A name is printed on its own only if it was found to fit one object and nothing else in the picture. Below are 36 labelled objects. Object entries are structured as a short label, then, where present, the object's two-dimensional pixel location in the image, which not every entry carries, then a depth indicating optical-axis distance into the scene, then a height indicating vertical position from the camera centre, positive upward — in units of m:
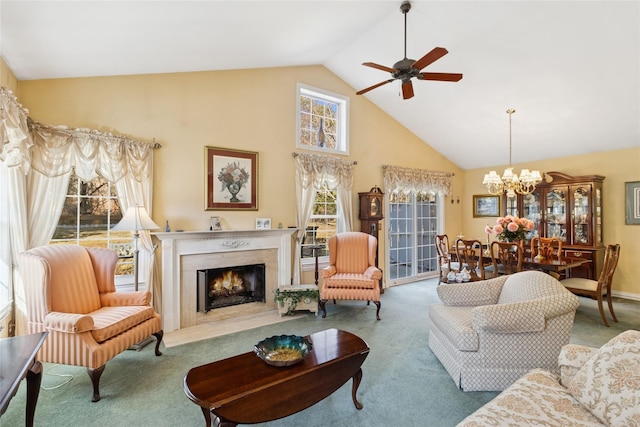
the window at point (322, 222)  4.82 -0.11
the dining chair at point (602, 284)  3.50 -0.88
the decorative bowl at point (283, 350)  1.78 -0.89
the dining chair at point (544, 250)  4.13 -0.51
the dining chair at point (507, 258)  3.83 -0.61
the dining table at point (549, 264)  3.68 -0.63
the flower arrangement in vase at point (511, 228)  4.05 -0.18
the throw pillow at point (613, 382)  1.23 -0.77
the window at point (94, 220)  3.18 -0.05
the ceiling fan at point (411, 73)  2.63 +1.38
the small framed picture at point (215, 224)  3.78 -0.11
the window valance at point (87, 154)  2.88 +0.66
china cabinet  4.77 +0.02
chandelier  4.21 +0.52
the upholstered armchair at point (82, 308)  2.17 -0.79
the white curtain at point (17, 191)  2.44 +0.22
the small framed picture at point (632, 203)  4.59 +0.20
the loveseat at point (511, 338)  2.12 -0.93
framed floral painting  3.83 +0.50
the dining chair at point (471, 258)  4.44 -0.66
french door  5.72 -0.41
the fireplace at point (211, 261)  3.45 -0.61
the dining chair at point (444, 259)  4.95 -0.78
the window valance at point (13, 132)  2.24 +0.69
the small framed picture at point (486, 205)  6.28 +0.23
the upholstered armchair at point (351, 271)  3.88 -0.80
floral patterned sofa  1.25 -0.87
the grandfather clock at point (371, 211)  5.00 +0.08
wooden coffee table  1.49 -0.94
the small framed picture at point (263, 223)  4.18 -0.11
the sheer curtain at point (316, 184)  4.50 +0.51
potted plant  3.86 -1.10
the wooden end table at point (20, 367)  1.28 -0.74
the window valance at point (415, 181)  5.56 +0.70
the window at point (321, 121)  4.75 +1.63
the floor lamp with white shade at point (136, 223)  2.89 -0.08
